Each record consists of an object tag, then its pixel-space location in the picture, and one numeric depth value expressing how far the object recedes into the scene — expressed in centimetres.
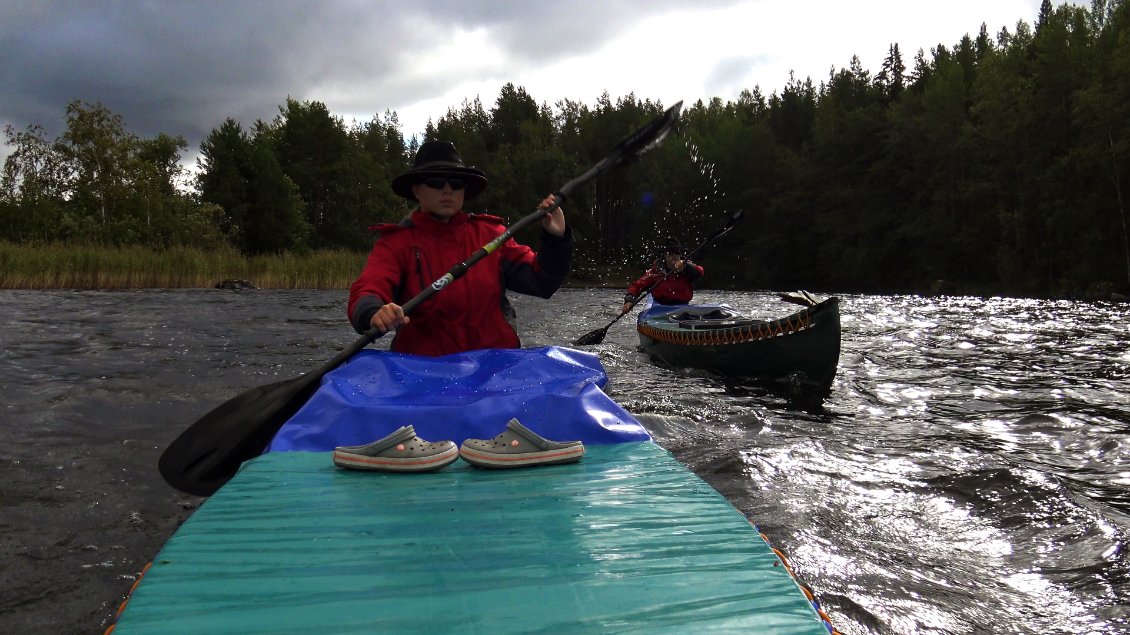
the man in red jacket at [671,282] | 1126
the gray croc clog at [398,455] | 244
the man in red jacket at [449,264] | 393
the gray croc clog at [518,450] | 249
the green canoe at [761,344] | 724
